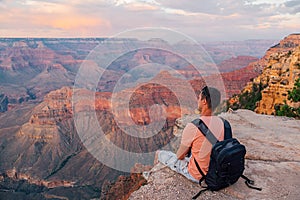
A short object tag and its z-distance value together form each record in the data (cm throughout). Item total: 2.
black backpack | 377
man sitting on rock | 403
